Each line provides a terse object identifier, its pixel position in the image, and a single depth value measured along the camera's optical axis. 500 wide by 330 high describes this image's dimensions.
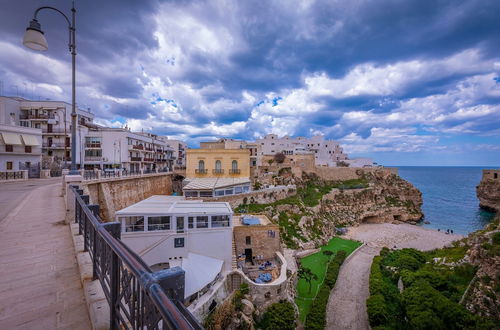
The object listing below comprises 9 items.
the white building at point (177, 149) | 56.06
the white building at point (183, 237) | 13.80
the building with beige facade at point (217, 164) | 32.25
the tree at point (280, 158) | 40.66
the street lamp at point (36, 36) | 6.26
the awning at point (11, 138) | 19.45
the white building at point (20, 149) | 19.58
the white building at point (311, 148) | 50.94
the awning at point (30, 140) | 21.31
